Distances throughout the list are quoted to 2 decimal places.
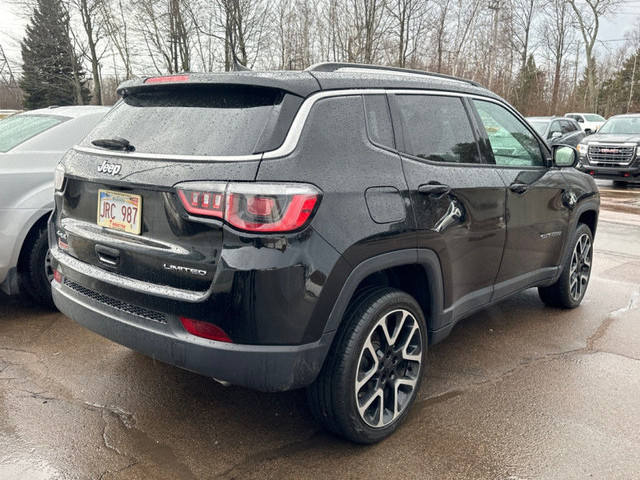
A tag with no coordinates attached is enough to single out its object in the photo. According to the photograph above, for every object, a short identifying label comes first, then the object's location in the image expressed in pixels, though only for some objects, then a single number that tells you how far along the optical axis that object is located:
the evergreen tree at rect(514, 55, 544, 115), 40.84
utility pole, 36.31
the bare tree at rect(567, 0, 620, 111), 39.81
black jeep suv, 2.26
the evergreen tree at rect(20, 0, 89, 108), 27.59
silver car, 3.98
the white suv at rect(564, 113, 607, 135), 30.08
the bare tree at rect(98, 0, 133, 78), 26.20
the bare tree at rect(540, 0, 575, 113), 41.53
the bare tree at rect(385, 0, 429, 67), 26.16
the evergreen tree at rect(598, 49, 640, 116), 49.72
